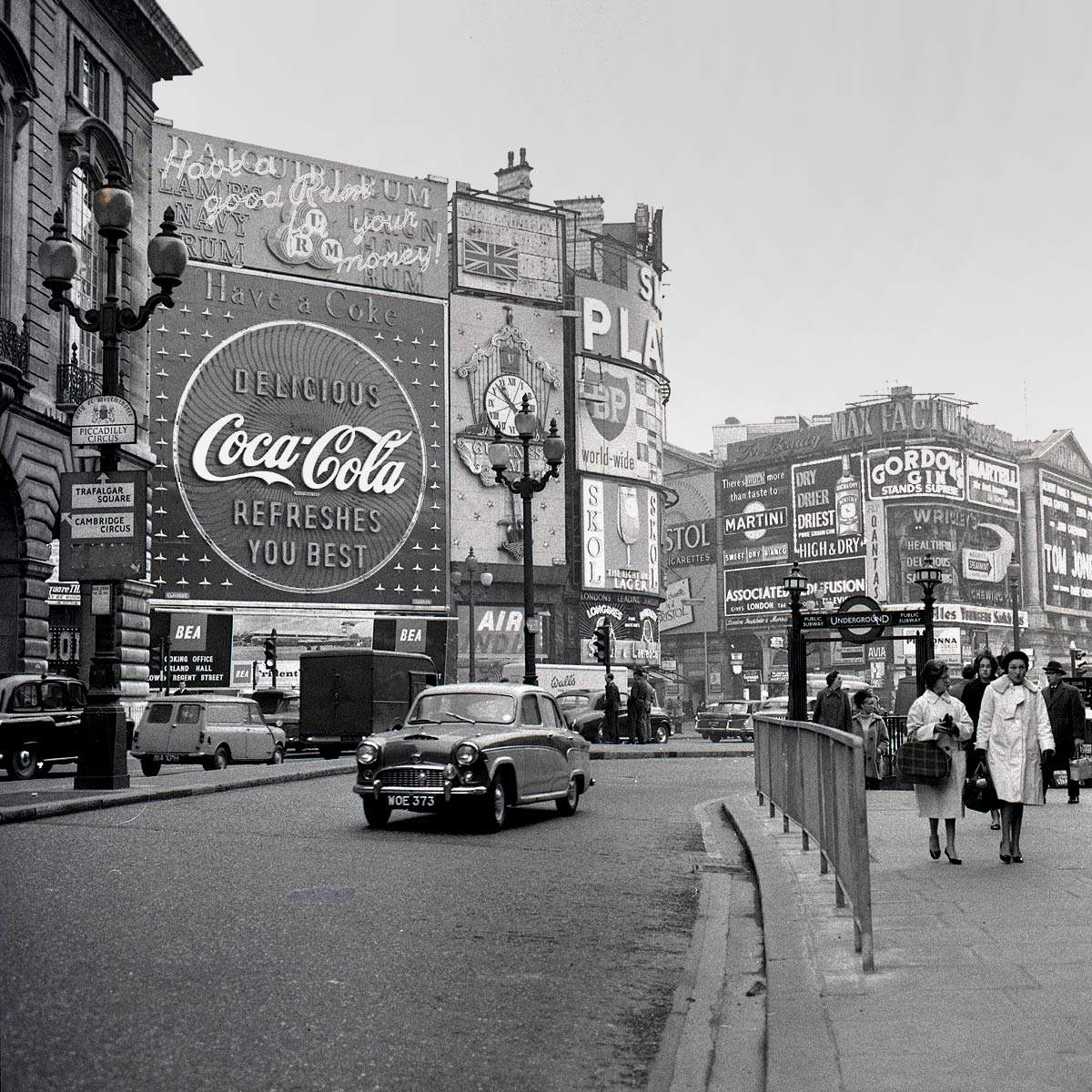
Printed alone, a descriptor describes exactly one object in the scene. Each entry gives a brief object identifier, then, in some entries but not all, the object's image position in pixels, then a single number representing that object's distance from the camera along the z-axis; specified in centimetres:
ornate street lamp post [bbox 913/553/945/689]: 2537
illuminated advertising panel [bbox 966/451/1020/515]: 11156
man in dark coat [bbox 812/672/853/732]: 2002
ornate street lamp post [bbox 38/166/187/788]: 1802
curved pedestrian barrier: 708
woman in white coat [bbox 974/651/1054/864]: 1102
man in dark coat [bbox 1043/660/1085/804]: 1695
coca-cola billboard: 6097
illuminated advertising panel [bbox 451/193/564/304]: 6975
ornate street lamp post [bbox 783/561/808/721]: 2262
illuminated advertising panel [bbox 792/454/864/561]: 11056
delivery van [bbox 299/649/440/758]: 3372
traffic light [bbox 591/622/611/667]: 3934
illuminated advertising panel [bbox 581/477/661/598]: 7269
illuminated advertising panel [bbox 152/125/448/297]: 6231
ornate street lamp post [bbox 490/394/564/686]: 2661
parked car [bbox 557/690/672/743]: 4028
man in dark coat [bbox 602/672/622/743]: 3781
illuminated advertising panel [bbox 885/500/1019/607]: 10812
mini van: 2661
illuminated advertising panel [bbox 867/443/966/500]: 10806
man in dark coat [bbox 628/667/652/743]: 3850
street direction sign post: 1841
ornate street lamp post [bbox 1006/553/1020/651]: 5338
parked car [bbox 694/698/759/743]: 5031
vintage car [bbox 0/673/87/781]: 2364
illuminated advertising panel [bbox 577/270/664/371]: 7362
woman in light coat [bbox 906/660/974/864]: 1127
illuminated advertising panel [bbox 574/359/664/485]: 7319
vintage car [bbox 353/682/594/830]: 1412
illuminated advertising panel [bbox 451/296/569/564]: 6831
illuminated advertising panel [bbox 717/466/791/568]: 11556
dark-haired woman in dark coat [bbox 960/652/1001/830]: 1574
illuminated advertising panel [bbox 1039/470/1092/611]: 12200
